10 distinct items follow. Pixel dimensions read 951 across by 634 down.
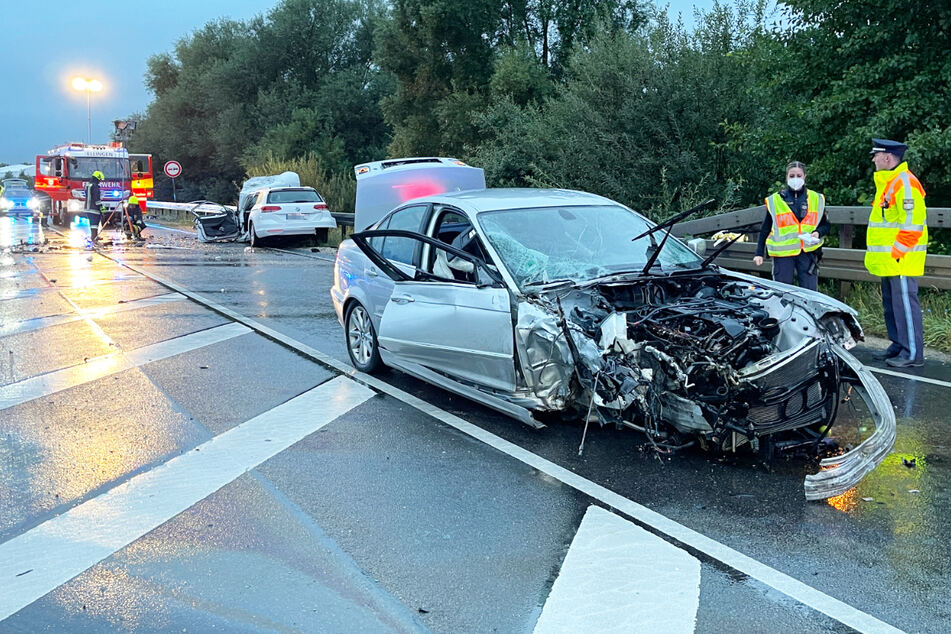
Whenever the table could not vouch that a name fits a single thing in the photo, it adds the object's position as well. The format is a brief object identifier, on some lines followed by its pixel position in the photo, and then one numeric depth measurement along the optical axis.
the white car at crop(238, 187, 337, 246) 22.64
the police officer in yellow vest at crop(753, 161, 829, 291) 8.61
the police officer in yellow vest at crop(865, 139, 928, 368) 7.68
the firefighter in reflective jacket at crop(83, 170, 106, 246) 24.27
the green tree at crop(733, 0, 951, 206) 11.18
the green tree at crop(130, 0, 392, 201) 45.72
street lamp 47.62
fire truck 34.62
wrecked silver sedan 4.70
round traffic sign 36.84
